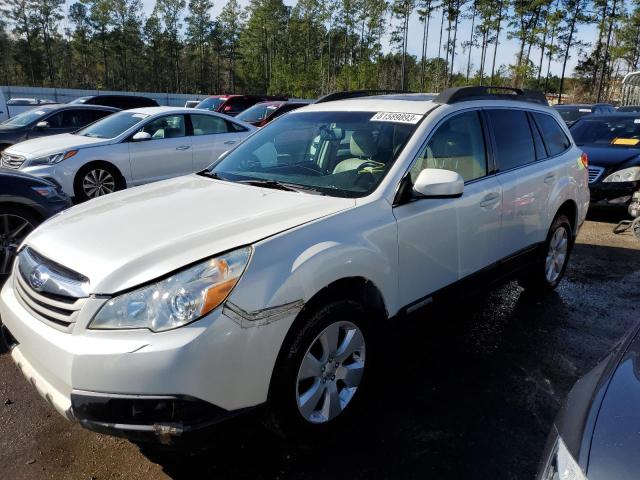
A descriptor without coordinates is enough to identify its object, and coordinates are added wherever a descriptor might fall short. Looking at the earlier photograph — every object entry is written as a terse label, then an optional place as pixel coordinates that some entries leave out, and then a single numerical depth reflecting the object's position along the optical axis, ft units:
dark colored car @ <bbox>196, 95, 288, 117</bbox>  57.41
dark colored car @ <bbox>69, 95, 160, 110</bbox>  52.60
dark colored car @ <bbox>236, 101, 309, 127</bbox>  44.60
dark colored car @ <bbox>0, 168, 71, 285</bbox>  15.78
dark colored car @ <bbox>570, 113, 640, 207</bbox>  25.34
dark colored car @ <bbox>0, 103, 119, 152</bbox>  35.06
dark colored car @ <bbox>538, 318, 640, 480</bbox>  4.42
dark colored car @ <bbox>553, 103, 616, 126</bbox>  48.37
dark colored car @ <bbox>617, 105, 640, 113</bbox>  56.35
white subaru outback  6.66
